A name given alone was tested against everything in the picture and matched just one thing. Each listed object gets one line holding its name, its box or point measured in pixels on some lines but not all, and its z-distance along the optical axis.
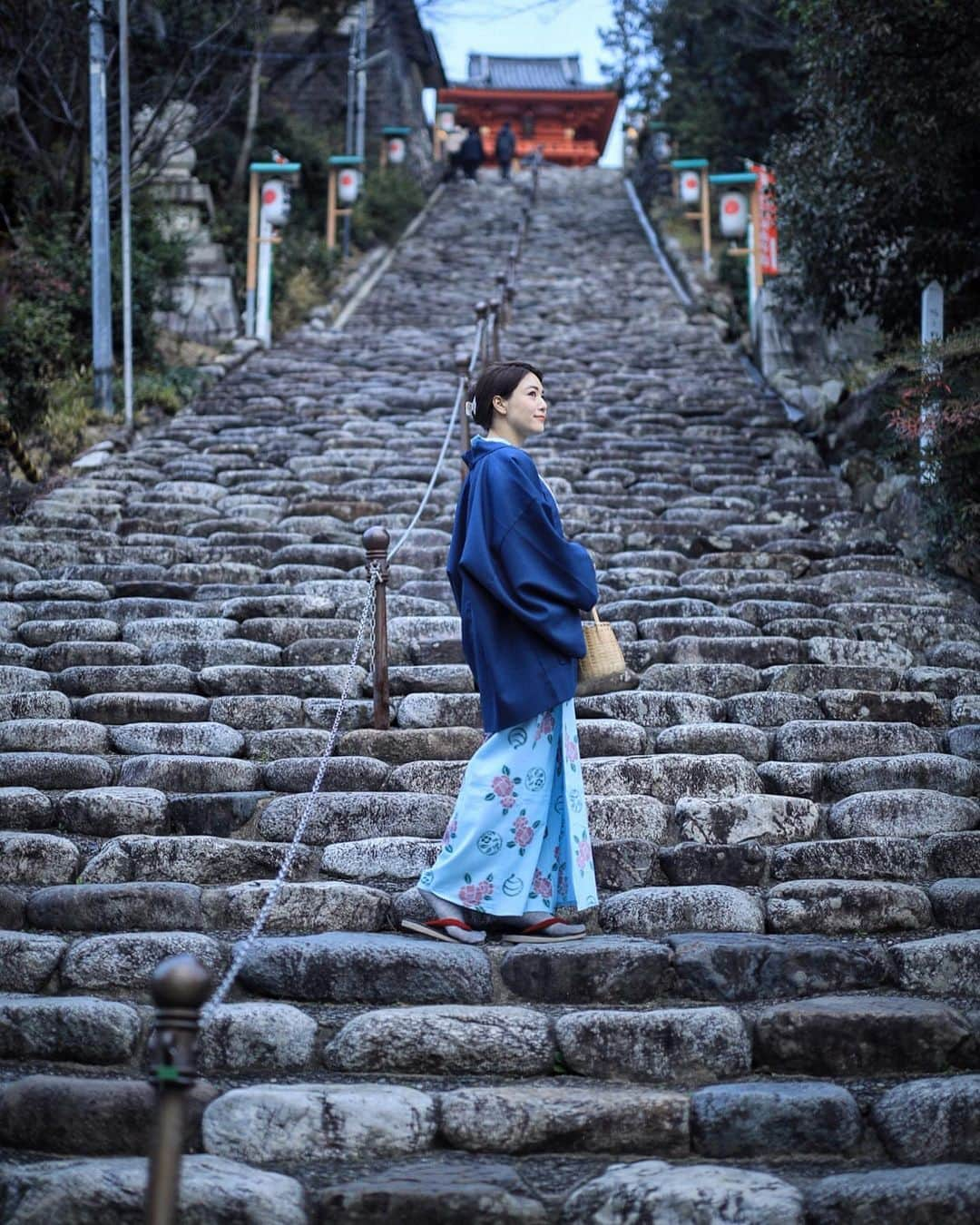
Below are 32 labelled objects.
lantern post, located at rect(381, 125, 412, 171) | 25.98
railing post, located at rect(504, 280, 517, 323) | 16.50
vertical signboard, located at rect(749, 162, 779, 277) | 14.68
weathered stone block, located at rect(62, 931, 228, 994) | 3.78
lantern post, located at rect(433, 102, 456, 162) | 33.97
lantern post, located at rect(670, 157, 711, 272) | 20.20
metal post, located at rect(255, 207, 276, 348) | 15.61
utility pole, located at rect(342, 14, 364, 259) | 24.33
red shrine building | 41.47
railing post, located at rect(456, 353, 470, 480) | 8.70
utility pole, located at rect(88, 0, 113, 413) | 12.24
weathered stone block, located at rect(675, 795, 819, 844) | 4.70
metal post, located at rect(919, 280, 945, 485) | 7.18
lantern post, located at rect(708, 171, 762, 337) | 14.83
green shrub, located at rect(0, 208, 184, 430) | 11.38
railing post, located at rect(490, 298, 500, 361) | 13.08
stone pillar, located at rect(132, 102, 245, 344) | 15.90
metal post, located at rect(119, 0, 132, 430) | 11.91
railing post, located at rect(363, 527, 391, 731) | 5.27
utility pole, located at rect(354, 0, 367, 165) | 24.91
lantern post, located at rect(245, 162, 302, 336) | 15.13
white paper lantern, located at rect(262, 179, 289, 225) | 15.27
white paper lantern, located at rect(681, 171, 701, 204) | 20.44
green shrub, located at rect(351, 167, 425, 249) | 22.78
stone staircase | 3.08
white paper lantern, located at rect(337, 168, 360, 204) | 19.66
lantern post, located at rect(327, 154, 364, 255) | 19.62
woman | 4.04
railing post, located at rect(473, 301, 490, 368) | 10.68
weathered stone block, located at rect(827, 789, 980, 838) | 4.66
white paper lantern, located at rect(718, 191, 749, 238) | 15.00
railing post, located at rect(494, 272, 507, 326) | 14.49
